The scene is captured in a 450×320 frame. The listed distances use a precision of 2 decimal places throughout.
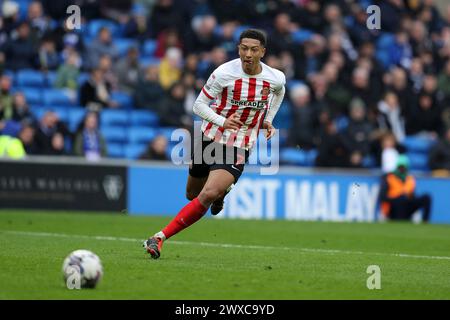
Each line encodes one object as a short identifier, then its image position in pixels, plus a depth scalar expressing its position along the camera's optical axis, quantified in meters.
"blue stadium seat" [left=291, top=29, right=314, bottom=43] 25.14
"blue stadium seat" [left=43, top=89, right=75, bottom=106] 22.16
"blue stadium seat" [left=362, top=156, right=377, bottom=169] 22.62
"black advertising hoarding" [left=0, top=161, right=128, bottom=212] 19.28
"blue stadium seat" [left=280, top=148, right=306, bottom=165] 22.09
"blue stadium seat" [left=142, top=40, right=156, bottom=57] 24.00
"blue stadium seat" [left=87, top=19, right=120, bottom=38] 23.53
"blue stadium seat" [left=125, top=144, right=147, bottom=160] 21.90
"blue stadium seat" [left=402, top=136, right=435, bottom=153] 23.92
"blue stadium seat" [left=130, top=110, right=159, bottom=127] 22.62
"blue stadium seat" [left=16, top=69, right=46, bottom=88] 22.31
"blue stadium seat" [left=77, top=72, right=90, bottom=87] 22.24
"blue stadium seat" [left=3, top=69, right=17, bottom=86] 22.20
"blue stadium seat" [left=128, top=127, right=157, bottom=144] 22.27
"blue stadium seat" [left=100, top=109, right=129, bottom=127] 22.22
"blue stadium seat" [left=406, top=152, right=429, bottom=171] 23.78
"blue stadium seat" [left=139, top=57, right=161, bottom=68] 23.12
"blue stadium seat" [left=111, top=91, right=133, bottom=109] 22.80
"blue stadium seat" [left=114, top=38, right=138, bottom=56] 23.44
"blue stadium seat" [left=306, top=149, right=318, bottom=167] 22.27
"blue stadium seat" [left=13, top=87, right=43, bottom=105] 22.19
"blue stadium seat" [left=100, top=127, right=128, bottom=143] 22.16
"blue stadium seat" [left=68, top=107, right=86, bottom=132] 21.94
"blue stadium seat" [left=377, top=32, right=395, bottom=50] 26.73
